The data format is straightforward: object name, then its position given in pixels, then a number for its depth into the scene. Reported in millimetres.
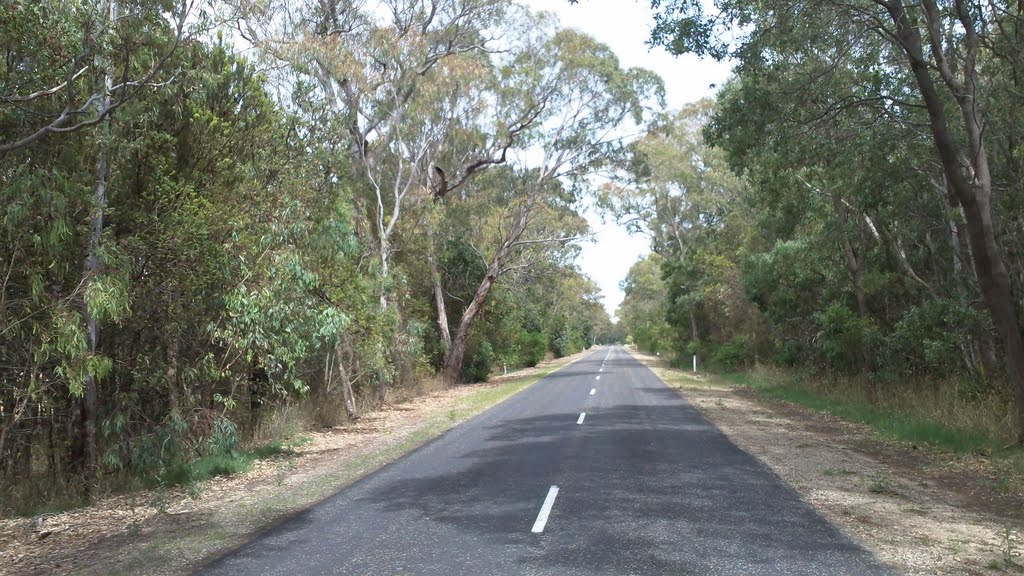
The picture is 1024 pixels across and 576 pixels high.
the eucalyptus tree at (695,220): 34625
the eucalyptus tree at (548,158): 30484
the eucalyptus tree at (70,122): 7750
